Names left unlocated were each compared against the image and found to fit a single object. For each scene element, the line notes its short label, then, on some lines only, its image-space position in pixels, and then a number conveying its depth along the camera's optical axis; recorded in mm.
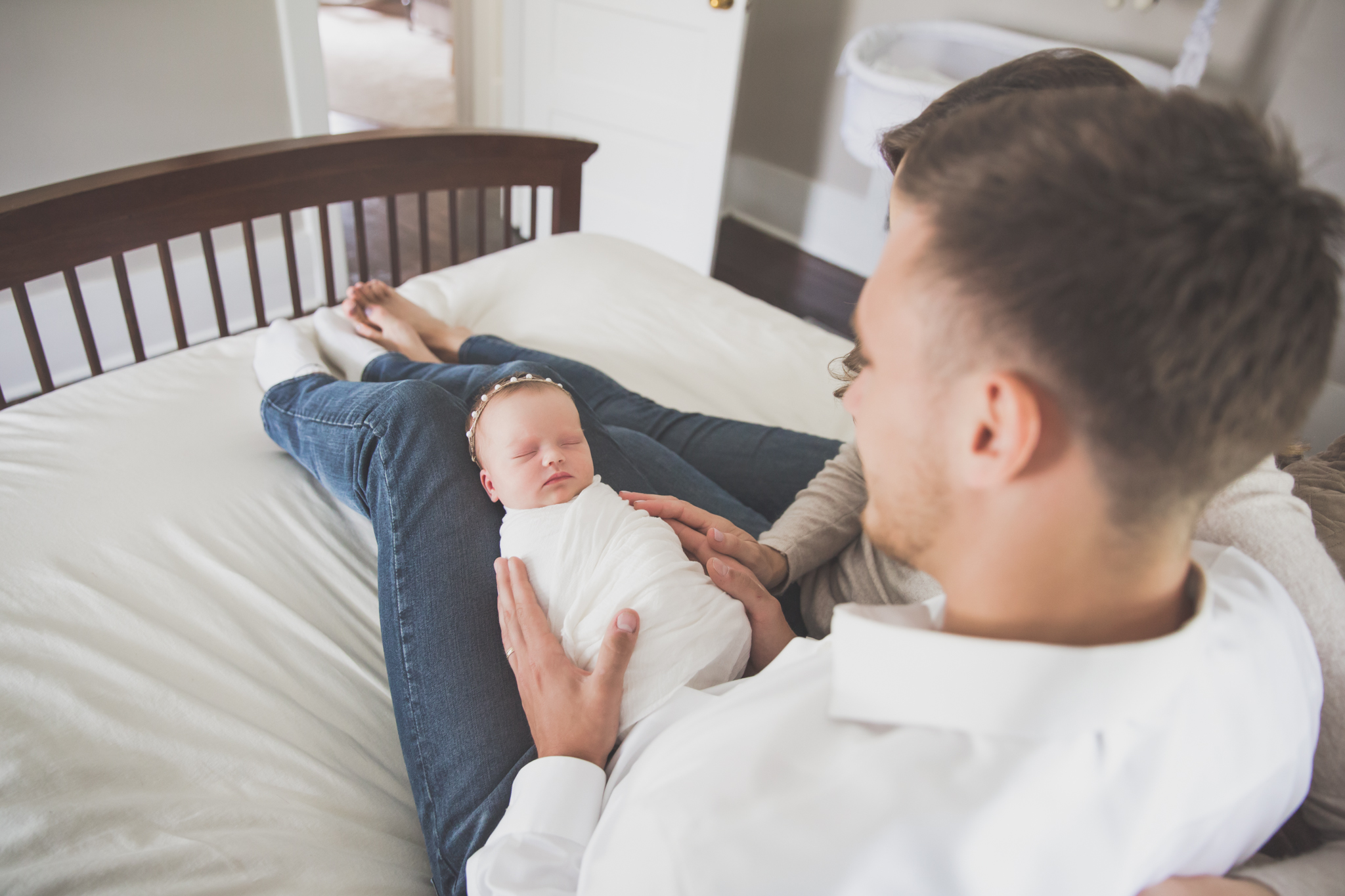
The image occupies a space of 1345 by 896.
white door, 2984
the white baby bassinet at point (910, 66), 2637
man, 495
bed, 880
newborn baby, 985
